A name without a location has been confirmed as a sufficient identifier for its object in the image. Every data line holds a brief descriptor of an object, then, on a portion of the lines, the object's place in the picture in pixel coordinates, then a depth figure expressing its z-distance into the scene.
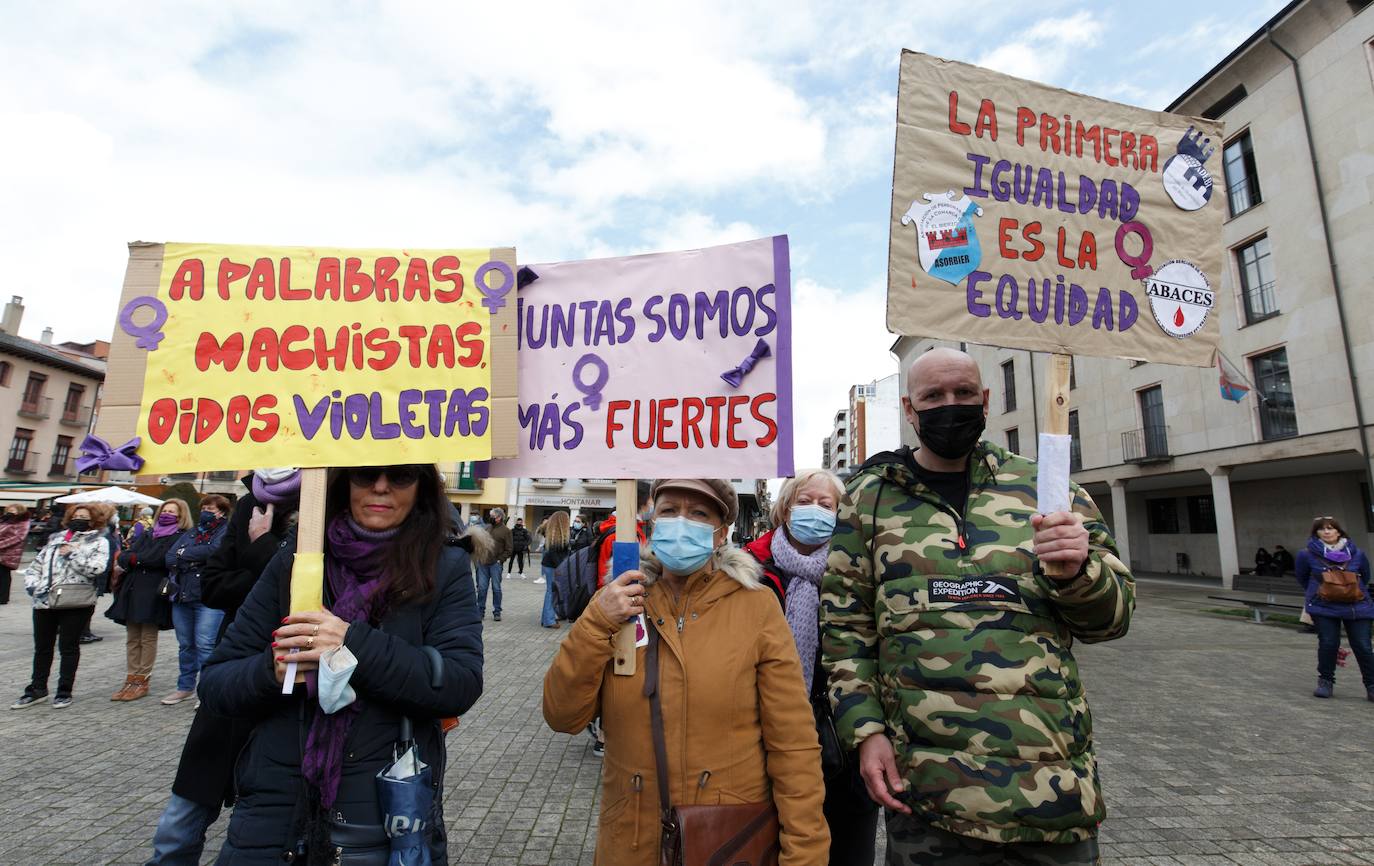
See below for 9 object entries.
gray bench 14.25
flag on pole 10.26
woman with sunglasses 1.82
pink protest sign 2.44
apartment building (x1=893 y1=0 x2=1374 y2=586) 17.58
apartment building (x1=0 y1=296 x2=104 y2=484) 37.06
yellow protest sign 2.19
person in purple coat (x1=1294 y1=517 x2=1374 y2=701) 7.24
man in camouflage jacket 1.80
